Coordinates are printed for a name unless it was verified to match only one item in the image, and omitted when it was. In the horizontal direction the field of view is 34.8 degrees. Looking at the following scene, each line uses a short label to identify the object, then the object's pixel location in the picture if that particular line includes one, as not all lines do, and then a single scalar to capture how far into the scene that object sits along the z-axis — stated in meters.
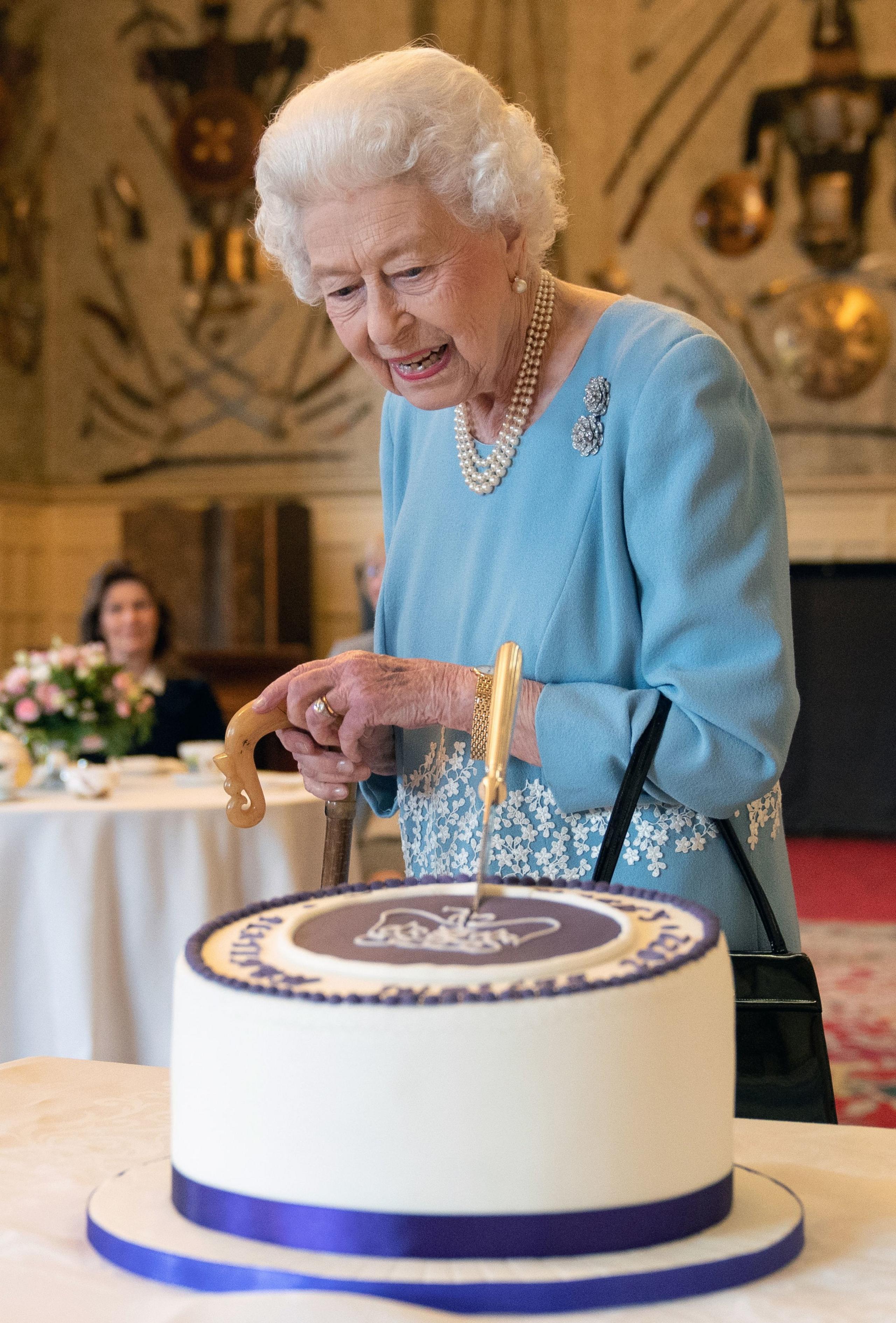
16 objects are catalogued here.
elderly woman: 1.25
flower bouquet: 4.19
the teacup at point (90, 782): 3.81
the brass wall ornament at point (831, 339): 9.08
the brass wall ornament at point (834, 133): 9.12
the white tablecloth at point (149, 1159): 0.71
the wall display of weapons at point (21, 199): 9.84
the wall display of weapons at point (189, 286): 9.94
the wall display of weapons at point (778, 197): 9.11
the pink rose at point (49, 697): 4.19
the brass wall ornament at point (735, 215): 9.28
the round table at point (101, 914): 3.46
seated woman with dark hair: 5.47
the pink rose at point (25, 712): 4.15
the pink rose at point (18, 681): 4.19
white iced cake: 0.71
